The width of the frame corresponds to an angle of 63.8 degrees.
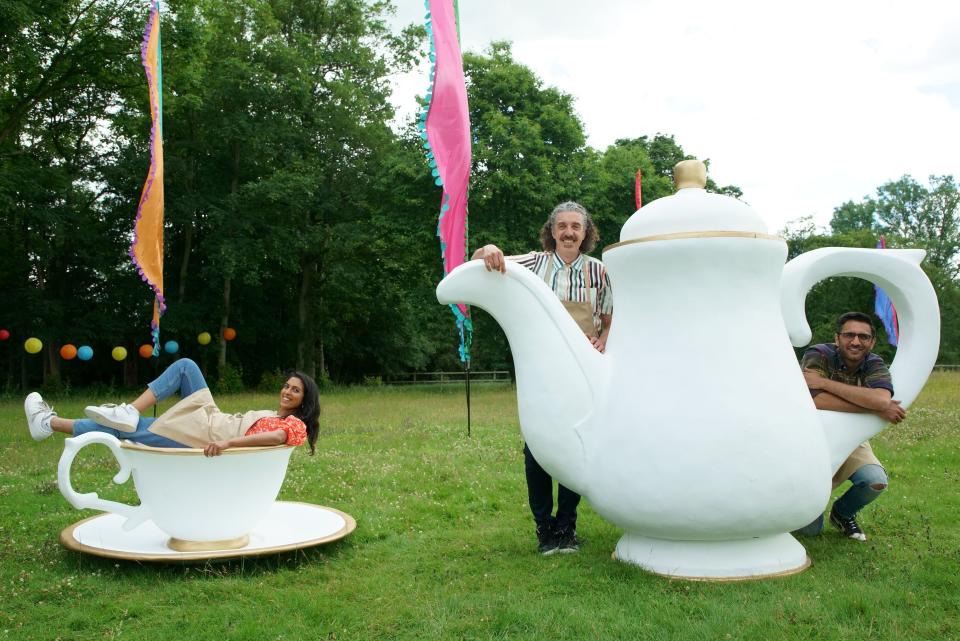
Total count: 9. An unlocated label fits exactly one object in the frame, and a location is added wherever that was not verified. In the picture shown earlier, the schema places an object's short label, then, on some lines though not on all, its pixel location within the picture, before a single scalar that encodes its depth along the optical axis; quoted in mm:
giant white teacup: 3855
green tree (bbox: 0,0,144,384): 15281
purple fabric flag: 14734
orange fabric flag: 9273
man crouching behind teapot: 3775
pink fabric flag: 5414
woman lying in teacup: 4215
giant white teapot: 3375
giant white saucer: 3924
